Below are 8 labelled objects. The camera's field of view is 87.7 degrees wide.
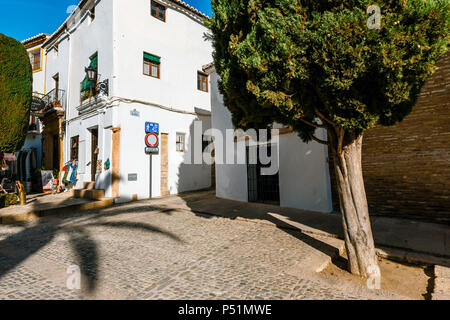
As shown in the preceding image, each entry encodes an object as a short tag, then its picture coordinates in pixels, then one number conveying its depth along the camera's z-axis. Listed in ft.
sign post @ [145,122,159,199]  32.30
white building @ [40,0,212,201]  31.09
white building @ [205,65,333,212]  21.98
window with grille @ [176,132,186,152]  37.69
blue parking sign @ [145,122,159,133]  33.04
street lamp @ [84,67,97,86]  32.81
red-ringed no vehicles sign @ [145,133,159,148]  32.12
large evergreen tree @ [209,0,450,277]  8.43
